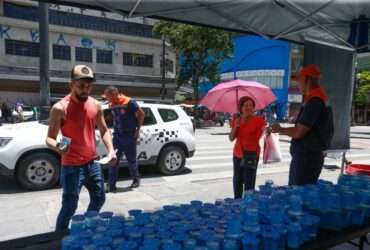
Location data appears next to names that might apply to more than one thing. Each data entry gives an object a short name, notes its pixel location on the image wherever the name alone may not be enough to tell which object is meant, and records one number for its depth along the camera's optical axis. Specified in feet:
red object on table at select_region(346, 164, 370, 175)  14.23
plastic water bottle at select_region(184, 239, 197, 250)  6.07
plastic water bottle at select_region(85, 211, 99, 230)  6.77
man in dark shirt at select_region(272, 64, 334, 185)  10.67
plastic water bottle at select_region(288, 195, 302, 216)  7.84
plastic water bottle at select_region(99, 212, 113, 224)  7.11
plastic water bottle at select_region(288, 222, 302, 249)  7.05
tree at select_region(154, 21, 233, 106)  83.82
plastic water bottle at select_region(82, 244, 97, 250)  5.89
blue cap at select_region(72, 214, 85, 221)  7.04
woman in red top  14.80
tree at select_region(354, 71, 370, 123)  139.03
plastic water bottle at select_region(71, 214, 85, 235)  6.67
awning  10.49
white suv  20.25
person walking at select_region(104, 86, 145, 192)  20.06
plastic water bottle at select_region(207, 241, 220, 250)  6.09
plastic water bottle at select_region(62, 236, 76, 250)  6.16
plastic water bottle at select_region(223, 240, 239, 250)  6.24
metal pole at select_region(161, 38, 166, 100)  112.37
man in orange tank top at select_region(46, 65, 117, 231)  10.03
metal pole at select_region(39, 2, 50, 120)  35.37
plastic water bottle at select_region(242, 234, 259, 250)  6.52
